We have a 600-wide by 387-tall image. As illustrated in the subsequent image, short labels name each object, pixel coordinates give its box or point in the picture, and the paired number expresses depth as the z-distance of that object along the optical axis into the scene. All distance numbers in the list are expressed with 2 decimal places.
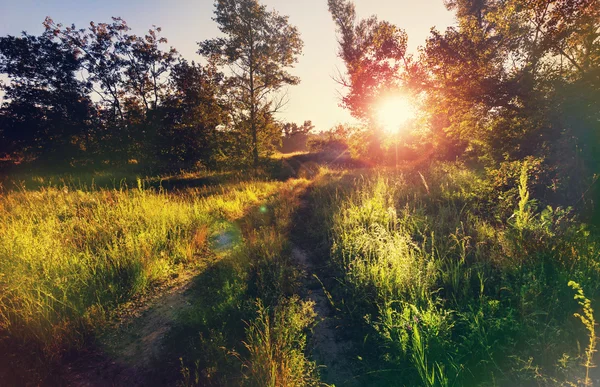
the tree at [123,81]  22.12
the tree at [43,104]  19.28
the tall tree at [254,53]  17.91
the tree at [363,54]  10.84
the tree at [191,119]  17.94
